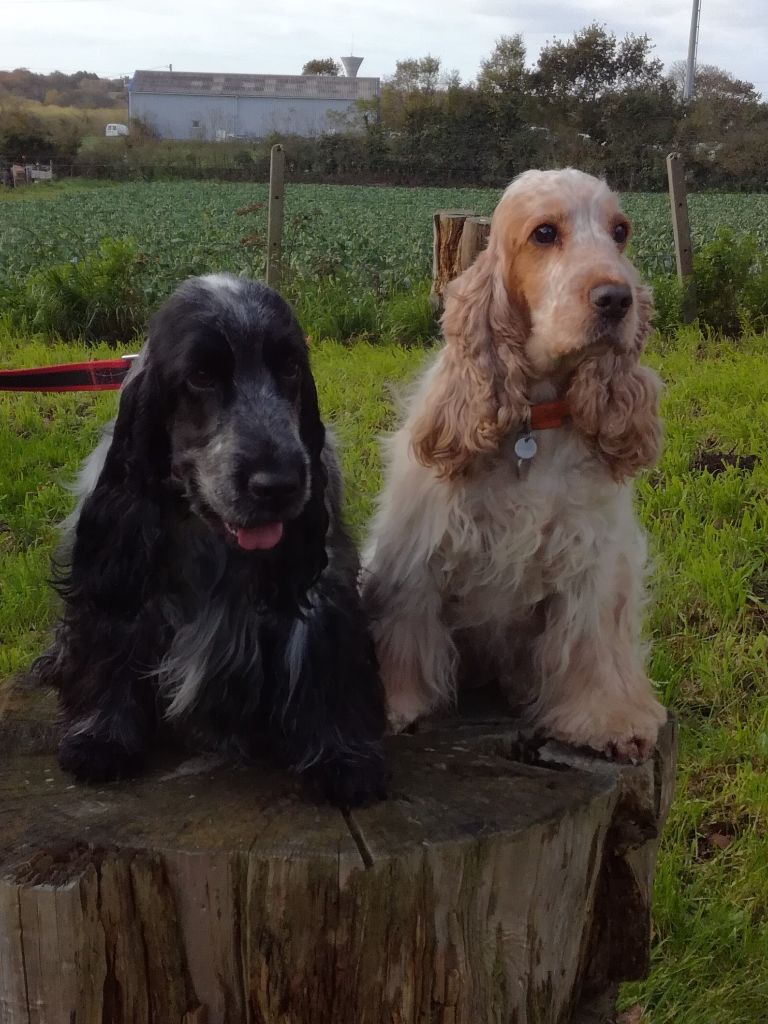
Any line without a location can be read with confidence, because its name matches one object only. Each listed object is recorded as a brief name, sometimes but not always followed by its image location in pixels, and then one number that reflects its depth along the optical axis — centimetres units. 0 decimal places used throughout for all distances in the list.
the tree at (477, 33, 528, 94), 3062
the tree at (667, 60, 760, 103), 2862
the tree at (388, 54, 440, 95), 4009
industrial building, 5594
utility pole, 3083
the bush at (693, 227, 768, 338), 885
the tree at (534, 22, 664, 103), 3006
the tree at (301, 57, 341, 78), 7875
